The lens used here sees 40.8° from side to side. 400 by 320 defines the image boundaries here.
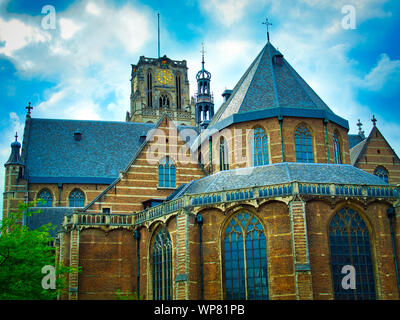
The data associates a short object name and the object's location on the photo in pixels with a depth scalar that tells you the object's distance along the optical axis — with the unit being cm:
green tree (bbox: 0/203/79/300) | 2175
